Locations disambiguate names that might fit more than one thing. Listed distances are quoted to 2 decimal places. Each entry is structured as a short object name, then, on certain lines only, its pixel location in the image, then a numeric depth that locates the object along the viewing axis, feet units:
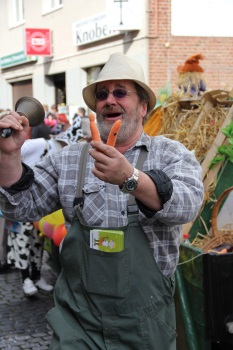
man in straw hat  7.20
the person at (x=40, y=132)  25.77
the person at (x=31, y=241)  17.54
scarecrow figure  17.18
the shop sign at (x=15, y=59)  62.49
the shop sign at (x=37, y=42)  56.44
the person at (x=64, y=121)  26.41
